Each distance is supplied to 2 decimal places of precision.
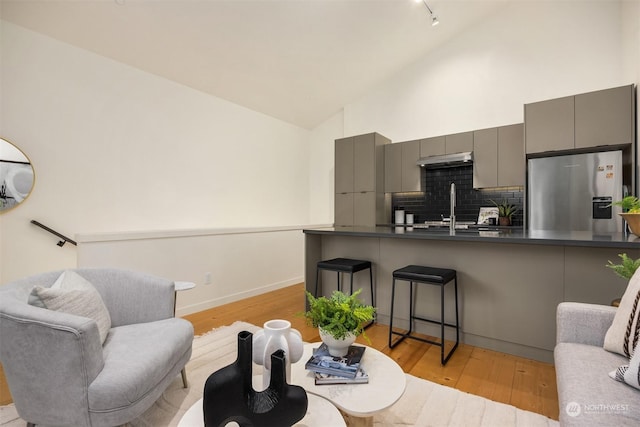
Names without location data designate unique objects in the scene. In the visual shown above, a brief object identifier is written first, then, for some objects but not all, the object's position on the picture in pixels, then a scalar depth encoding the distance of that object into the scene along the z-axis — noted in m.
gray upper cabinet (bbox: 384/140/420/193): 4.66
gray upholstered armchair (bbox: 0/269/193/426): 1.19
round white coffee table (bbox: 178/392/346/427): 0.99
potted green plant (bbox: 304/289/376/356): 1.31
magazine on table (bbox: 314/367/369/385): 1.22
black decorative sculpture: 0.85
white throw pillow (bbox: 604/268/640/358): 1.22
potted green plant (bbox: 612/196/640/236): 1.90
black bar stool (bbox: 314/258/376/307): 2.66
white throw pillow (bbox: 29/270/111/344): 1.38
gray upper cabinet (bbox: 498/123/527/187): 3.81
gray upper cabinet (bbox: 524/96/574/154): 3.35
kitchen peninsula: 1.97
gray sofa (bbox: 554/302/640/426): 0.97
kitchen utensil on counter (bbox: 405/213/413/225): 4.90
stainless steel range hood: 4.13
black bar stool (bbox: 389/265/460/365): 2.17
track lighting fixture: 3.70
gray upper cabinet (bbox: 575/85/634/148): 3.04
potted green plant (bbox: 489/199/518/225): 4.04
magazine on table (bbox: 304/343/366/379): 1.26
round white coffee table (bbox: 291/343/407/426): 1.08
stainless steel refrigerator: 3.13
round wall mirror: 2.60
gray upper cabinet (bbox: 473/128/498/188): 3.99
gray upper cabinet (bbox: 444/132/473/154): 4.17
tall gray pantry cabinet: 4.75
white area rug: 1.56
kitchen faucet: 2.98
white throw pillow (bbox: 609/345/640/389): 1.06
